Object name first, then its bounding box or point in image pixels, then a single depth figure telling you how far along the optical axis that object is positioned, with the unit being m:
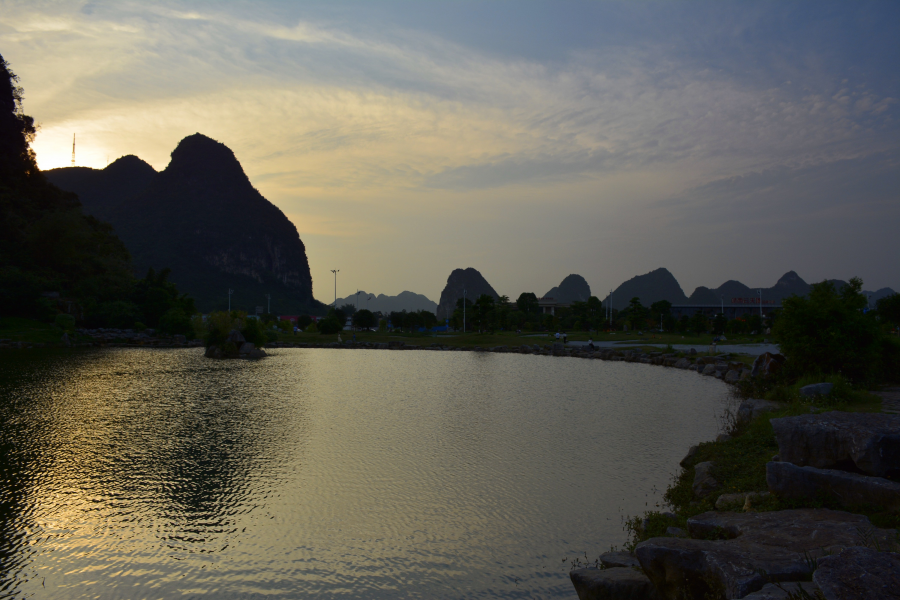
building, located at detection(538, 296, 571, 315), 181.80
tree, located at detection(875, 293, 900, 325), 51.50
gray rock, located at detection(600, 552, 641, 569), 7.48
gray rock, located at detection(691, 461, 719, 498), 10.26
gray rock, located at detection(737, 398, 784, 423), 15.16
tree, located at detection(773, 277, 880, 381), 18.92
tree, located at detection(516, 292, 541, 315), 132.00
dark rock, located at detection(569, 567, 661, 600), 6.43
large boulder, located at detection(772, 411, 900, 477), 7.78
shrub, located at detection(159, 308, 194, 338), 75.94
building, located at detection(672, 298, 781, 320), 149.21
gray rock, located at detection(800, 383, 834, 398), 15.28
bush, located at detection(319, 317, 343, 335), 91.50
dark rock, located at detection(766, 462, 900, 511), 7.18
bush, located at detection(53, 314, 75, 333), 67.19
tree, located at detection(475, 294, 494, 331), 89.12
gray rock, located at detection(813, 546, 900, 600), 4.08
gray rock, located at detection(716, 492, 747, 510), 8.59
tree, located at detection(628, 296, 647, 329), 93.12
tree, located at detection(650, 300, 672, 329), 102.88
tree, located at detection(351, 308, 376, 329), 106.69
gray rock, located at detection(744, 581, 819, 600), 4.59
